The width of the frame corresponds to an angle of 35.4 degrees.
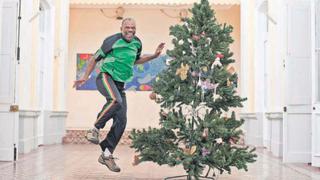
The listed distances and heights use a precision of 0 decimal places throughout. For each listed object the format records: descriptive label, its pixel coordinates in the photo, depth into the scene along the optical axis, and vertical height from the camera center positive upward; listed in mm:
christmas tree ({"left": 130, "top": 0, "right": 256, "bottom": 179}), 4512 -88
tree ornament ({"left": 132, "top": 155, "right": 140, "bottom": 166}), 4629 -649
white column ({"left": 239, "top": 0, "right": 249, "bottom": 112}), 10758 +857
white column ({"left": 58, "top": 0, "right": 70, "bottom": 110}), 10844 +828
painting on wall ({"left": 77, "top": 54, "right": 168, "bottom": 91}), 12609 +399
